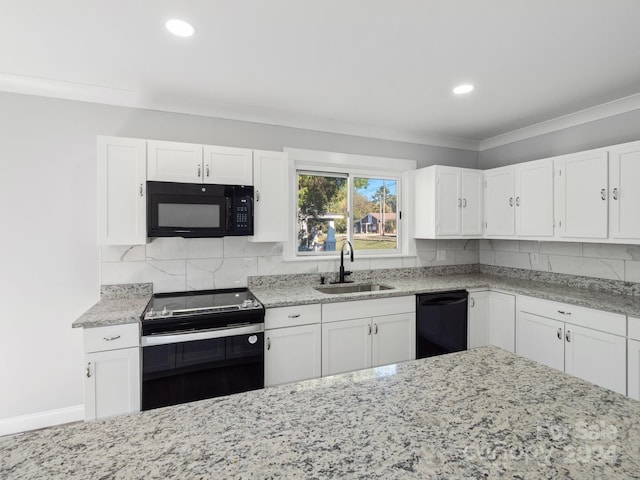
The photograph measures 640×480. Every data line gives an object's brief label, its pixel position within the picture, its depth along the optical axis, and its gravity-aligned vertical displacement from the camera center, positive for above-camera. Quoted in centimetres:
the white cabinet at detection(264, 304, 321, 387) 244 -80
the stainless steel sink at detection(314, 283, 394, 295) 314 -48
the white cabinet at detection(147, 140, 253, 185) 244 +58
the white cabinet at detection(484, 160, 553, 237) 304 +39
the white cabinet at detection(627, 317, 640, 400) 219 -80
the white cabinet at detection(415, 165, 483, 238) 347 +40
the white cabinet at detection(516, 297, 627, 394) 230 -78
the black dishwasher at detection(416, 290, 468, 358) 299 -77
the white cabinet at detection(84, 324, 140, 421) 201 -81
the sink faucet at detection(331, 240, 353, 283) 327 -32
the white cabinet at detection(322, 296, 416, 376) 265 -79
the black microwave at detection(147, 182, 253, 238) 238 +22
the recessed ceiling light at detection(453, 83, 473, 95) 249 +115
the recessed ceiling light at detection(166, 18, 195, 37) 173 +113
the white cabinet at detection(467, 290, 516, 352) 309 -77
